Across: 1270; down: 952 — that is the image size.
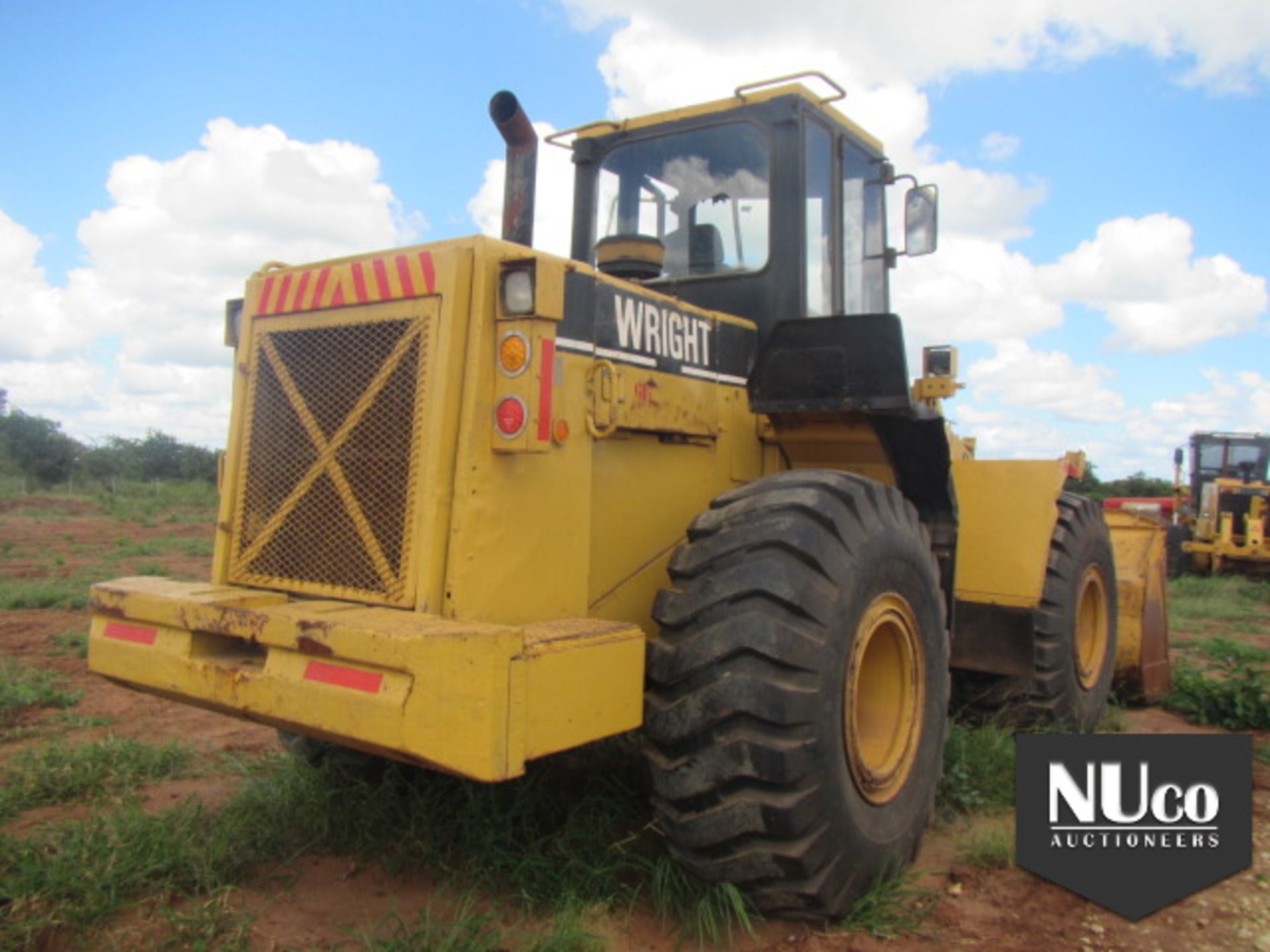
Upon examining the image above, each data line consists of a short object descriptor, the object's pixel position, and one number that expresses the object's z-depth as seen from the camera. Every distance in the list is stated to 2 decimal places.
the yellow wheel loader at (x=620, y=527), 2.95
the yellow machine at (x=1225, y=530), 16.91
